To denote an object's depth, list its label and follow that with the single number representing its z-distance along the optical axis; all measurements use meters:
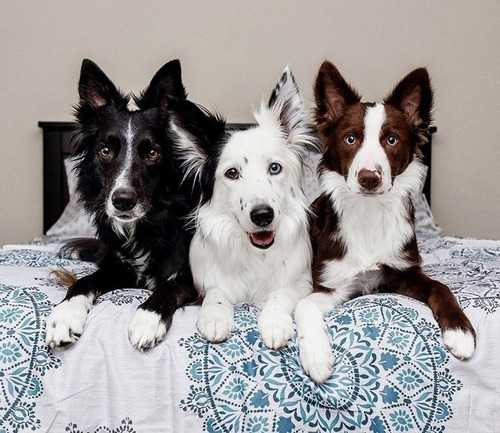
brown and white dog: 1.83
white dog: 1.88
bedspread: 1.52
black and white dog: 1.89
